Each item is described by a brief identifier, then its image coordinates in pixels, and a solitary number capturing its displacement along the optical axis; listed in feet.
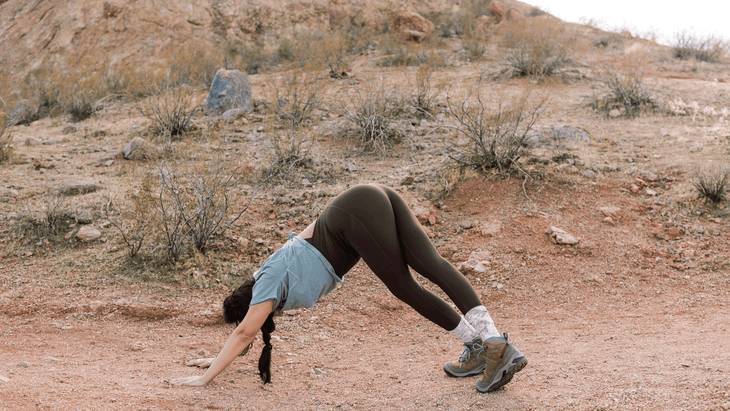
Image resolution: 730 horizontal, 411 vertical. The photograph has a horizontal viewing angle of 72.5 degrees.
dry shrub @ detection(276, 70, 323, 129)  22.97
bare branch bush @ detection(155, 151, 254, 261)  13.52
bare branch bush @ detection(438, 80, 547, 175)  17.26
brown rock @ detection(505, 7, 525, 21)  47.32
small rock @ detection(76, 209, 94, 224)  15.16
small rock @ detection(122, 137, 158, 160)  20.98
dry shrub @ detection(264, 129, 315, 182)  18.40
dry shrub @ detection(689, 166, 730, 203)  15.62
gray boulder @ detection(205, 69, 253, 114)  25.75
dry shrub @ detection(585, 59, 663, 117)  25.07
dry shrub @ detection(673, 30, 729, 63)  40.55
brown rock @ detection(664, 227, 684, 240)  14.64
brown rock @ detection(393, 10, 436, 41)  43.55
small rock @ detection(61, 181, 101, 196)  16.97
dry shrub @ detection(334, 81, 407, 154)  21.20
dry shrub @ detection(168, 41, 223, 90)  32.98
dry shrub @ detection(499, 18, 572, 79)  31.35
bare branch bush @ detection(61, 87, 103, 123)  29.40
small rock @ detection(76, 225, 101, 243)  14.44
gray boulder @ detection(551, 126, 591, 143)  20.55
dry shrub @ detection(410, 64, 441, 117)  24.03
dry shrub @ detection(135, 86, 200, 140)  22.61
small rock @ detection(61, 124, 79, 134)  26.35
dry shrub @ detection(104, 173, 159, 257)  13.82
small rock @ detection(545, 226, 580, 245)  14.34
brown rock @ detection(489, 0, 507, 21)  50.55
